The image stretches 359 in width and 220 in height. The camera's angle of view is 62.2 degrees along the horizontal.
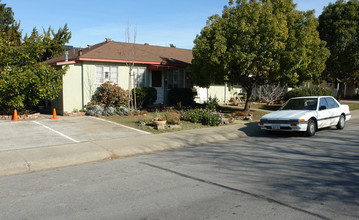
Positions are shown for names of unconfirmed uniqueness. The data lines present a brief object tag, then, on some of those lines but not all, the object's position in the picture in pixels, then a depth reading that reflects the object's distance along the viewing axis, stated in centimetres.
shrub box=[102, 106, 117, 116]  1583
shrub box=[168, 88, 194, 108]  1928
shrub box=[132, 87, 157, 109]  1770
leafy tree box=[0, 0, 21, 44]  3092
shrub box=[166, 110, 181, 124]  1275
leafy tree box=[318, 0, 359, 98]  2172
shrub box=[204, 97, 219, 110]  1526
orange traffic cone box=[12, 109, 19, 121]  1389
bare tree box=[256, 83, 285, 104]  2355
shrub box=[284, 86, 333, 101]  2091
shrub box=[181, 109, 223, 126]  1324
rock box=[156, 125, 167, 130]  1202
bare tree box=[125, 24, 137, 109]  1655
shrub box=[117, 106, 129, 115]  1619
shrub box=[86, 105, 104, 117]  1578
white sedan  1034
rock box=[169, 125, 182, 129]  1225
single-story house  1655
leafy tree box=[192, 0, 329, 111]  1441
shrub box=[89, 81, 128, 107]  1641
